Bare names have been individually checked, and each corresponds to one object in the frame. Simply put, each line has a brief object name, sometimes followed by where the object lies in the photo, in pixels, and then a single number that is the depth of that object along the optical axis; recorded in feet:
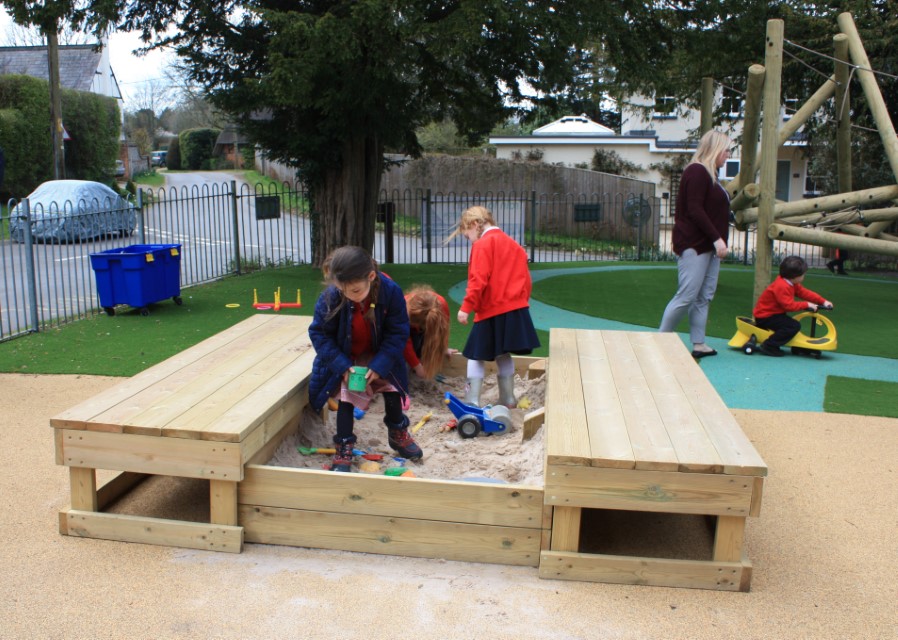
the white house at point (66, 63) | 127.03
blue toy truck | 17.75
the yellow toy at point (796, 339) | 26.94
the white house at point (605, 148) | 106.11
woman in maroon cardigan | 24.56
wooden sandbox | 12.06
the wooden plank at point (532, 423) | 16.92
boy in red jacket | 25.68
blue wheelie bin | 31.94
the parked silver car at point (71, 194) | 67.77
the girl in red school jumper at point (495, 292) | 18.15
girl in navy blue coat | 15.10
